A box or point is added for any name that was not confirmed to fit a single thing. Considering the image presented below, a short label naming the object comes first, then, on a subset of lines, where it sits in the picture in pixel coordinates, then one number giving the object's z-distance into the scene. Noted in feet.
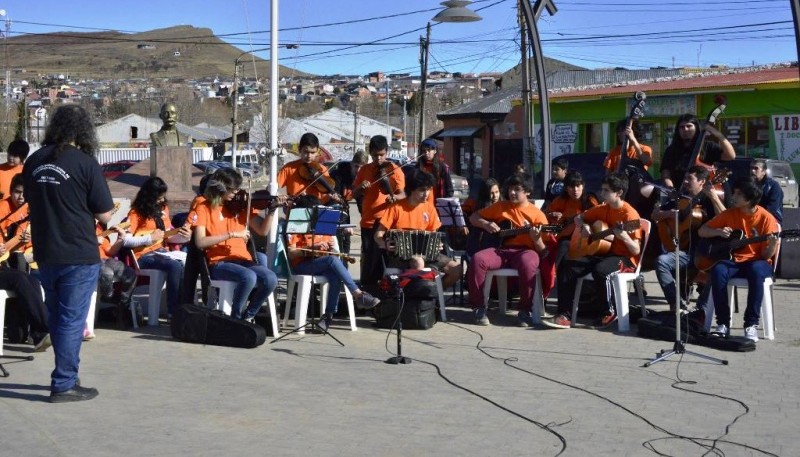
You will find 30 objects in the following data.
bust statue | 49.52
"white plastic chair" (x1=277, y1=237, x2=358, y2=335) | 31.32
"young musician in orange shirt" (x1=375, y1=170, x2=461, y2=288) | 32.78
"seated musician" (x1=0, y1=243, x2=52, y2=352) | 27.55
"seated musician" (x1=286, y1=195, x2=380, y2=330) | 31.27
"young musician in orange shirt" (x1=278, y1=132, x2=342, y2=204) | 35.35
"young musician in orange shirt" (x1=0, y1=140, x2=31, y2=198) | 37.47
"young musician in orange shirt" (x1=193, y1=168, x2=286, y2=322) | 30.12
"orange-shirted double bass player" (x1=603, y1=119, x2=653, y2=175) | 39.52
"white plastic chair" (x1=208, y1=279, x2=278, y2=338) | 30.27
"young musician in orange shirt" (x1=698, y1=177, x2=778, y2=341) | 29.68
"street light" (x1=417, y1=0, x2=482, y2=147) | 49.06
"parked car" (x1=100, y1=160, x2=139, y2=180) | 136.19
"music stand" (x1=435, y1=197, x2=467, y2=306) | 36.91
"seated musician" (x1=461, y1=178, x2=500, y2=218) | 36.76
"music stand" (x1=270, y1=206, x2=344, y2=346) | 31.32
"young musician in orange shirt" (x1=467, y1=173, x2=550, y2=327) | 32.83
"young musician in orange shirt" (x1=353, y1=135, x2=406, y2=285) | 34.53
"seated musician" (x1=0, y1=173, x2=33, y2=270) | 29.63
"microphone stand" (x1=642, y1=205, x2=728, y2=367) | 26.73
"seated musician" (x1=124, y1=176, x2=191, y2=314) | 32.48
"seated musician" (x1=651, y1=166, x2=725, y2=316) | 32.94
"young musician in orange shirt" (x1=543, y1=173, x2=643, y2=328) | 32.22
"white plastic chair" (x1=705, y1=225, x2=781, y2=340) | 30.09
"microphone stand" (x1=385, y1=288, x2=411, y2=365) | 26.84
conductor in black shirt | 21.71
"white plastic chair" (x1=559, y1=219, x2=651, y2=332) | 31.78
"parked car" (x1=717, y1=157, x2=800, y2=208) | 84.93
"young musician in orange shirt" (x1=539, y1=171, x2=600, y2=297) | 33.55
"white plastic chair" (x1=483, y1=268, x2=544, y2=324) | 33.06
